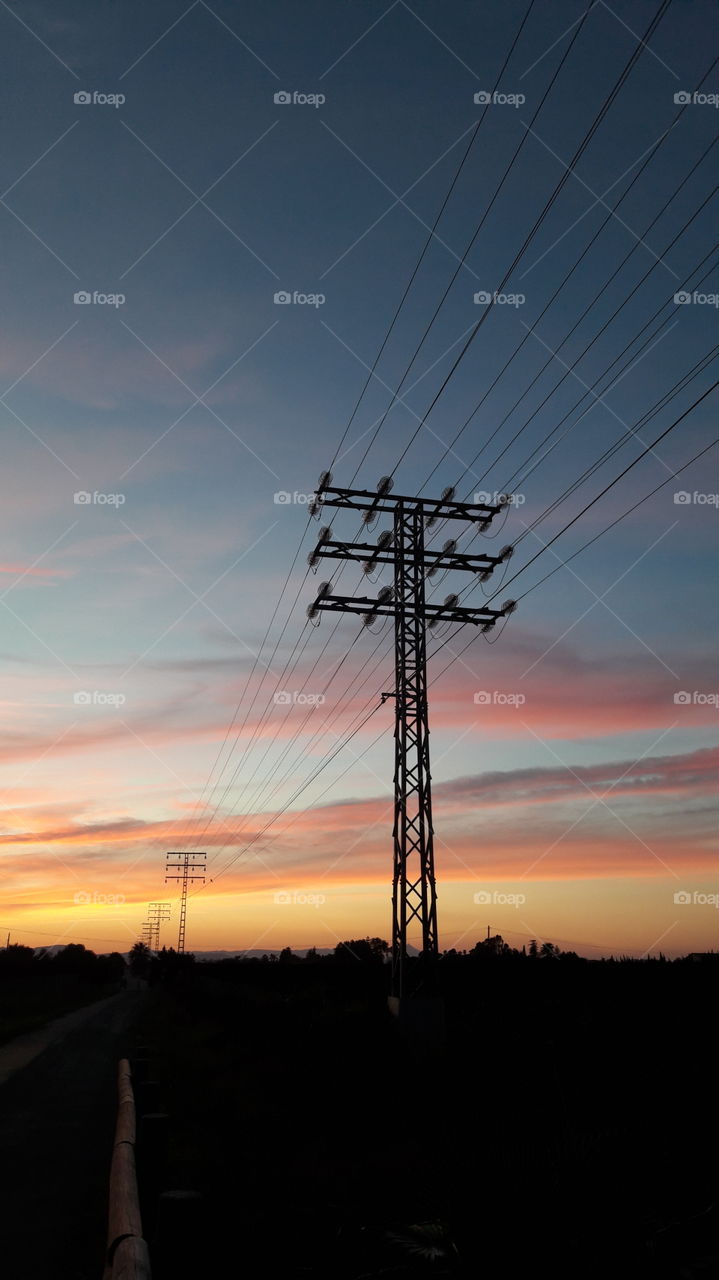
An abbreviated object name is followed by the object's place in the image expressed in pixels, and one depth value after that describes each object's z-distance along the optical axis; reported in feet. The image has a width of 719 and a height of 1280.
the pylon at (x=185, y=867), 359.79
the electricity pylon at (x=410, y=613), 65.05
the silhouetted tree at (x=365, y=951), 218.79
